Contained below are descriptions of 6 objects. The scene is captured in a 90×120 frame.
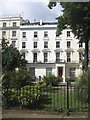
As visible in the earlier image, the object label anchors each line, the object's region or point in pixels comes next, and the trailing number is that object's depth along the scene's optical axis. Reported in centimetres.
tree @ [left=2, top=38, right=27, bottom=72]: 1937
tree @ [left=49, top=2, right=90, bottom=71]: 900
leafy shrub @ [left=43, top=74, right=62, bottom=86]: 1487
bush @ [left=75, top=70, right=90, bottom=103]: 496
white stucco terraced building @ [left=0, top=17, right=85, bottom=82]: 2489
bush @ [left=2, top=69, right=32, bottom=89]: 473
